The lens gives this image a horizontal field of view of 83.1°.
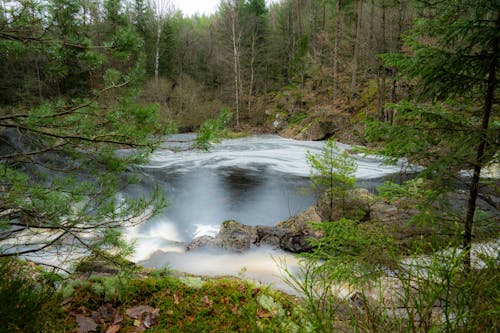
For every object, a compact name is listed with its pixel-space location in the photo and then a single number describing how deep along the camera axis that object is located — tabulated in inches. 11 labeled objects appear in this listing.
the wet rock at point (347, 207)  281.9
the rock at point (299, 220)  289.8
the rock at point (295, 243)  252.7
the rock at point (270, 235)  271.8
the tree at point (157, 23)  1051.9
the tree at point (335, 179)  266.7
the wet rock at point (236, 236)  267.1
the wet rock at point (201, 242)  269.6
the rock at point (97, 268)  137.9
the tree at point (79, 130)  101.0
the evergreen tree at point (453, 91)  105.7
